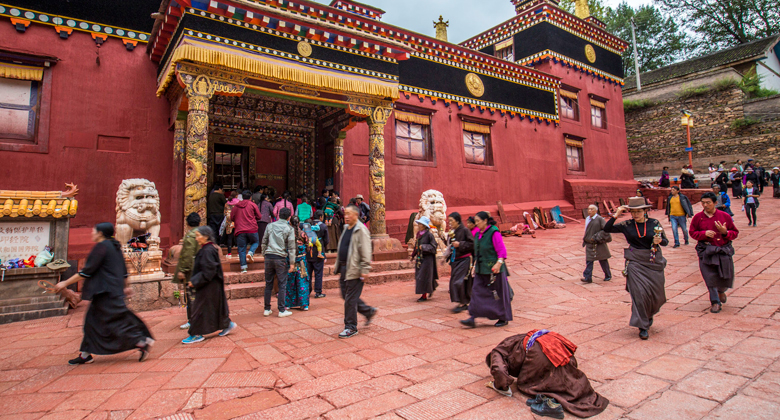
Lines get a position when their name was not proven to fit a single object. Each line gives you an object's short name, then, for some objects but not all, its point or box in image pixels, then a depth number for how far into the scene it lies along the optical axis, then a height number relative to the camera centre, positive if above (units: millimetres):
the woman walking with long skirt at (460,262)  5703 -339
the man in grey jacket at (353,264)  4586 -264
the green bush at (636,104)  25906 +8242
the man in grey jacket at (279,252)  5566 -115
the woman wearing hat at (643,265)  4324 -352
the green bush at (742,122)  21547 +5717
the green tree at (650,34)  32312 +16007
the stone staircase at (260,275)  6711 -633
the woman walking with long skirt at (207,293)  4410 -530
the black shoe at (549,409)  2643 -1135
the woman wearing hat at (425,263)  6406 -381
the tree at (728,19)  27625 +14861
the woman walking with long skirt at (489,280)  4852 -516
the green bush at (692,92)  23797 +8245
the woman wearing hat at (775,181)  14997 +1776
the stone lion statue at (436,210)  8750 +621
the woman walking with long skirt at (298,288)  5875 -651
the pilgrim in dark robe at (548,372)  2754 -970
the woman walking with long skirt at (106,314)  3797 -620
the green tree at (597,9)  27812 +15492
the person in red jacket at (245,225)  6980 +333
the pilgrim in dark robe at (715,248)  5211 -222
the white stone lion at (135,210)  6504 +603
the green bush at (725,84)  22703 +8212
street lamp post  20000 +5536
